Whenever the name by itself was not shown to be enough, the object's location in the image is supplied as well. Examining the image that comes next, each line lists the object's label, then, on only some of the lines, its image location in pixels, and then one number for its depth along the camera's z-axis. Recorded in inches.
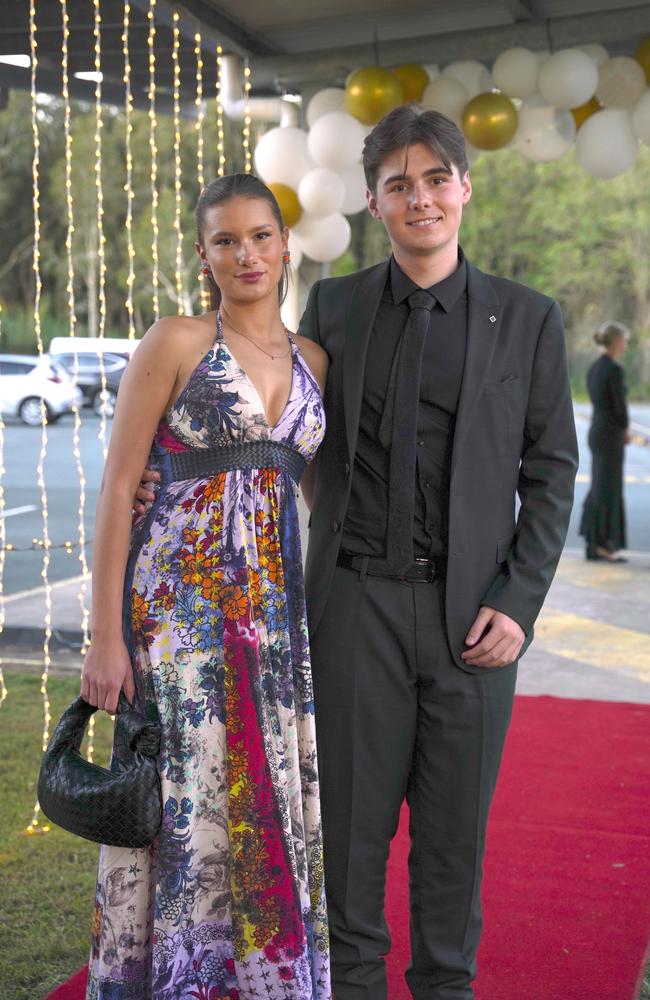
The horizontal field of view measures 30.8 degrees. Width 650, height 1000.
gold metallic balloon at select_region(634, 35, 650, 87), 210.2
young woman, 84.7
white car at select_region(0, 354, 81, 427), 788.6
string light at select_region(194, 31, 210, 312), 196.7
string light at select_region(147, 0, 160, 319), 178.2
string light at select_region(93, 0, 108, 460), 169.9
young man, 87.3
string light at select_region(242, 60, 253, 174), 221.7
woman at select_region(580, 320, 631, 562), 339.9
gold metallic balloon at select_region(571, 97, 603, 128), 226.7
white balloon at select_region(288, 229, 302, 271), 222.2
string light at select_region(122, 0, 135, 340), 173.1
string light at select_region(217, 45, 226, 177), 194.7
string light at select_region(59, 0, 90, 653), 161.3
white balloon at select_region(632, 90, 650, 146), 208.2
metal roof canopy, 205.8
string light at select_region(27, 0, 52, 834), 149.9
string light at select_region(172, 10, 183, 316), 195.1
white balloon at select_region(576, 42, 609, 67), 214.5
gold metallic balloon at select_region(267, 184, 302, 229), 218.1
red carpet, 111.6
